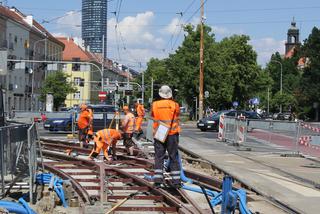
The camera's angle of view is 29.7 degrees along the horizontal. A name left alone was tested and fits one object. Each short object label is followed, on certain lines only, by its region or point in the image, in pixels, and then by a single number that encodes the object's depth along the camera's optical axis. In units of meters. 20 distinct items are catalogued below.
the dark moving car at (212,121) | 40.38
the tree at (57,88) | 82.00
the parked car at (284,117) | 83.22
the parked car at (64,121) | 34.72
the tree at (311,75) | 88.94
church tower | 158.43
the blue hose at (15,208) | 7.85
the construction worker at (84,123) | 22.27
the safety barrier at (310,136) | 18.63
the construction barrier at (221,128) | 28.82
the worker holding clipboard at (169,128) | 10.32
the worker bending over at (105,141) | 16.45
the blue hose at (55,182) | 10.18
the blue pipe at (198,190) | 10.77
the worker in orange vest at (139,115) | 24.86
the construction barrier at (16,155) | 9.44
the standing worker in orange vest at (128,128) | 18.94
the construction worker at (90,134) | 22.66
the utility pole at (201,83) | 49.53
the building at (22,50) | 77.50
